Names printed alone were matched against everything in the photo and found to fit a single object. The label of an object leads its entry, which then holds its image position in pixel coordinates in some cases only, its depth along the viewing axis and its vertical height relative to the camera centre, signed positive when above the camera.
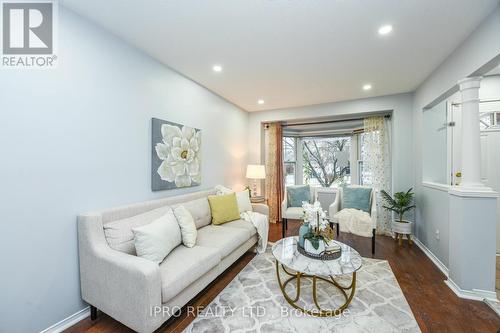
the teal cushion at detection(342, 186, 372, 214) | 3.68 -0.59
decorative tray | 1.90 -0.83
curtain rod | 4.42 +0.97
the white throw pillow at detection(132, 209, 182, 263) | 1.75 -0.64
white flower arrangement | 2.04 -0.52
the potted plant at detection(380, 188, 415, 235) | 3.31 -0.72
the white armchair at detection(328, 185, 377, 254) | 3.09 -0.74
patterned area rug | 1.66 -1.29
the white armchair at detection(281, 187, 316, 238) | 3.68 -0.84
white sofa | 1.43 -0.84
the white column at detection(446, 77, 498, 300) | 2.02 -0.56
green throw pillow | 2.98 -0.62
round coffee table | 1.72 -0.87
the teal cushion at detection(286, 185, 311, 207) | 4.13 -0.59
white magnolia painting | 2.49 +0.14
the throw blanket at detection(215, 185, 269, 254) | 3.06 -0.88
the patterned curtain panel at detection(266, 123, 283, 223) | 4.82 -0.13
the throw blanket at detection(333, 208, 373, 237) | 3.12 -0.89
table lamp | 4.30 -0.13
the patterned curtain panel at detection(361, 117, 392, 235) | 3.92 +0.10
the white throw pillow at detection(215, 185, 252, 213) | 3.38 -0.54
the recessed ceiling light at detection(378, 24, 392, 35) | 1.89 +1.26
